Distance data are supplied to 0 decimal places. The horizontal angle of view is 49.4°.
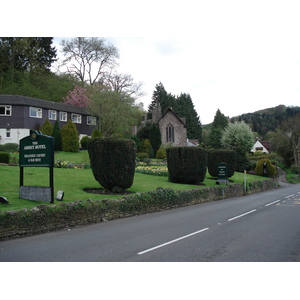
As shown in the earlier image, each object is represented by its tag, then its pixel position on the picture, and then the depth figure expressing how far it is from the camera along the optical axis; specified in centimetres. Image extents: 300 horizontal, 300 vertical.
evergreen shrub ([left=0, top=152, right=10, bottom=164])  2520
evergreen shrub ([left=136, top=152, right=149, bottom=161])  4222
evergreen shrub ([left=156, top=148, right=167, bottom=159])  5097
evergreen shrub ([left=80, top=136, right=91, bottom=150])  4596
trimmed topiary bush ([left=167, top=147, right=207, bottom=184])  2456
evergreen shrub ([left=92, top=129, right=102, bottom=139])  4200
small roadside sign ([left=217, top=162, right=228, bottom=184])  2731
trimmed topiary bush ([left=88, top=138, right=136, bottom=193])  1584
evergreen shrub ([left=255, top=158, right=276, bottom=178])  4590
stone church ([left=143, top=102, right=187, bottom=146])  6525
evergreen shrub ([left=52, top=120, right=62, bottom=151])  4234
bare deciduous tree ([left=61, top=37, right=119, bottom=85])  5925
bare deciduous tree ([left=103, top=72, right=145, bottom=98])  6169
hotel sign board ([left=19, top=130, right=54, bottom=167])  1216
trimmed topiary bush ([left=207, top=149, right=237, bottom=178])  3180
